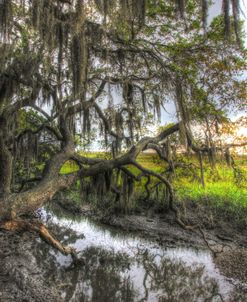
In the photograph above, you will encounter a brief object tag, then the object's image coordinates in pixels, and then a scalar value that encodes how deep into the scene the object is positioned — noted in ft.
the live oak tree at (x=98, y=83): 16.43
